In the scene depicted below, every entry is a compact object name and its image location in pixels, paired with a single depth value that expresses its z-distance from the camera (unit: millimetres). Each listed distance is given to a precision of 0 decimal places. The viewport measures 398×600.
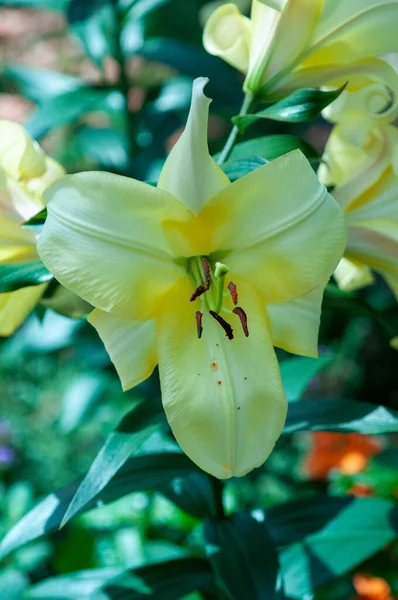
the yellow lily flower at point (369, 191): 820
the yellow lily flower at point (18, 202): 796
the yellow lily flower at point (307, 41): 773
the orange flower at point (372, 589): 1257
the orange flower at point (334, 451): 1682
